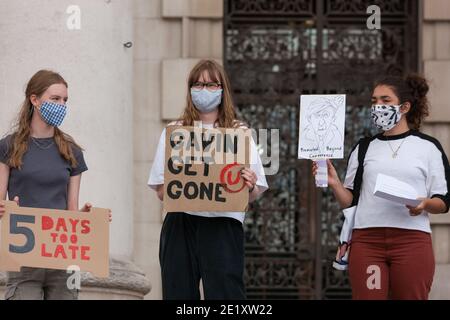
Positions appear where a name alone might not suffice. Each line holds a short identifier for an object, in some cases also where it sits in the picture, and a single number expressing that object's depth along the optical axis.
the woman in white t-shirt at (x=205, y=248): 9.80
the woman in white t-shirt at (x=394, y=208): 10.12
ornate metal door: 14.64
